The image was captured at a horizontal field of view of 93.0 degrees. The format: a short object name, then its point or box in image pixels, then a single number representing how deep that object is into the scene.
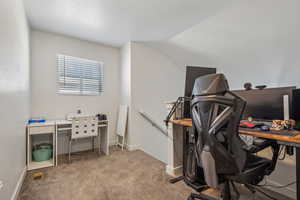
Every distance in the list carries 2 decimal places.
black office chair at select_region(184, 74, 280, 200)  1.09
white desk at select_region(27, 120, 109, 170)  2.40
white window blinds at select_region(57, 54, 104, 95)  3.22
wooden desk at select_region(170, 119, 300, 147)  1.07
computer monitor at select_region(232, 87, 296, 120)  1.72
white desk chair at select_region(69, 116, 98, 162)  2.73
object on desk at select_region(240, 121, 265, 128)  1.50
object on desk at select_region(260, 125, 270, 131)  1.37
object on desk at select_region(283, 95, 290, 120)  1.65
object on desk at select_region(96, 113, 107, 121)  3.21
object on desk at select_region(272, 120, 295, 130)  1.40
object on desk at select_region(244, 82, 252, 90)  2.07
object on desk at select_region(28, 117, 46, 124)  2.66
